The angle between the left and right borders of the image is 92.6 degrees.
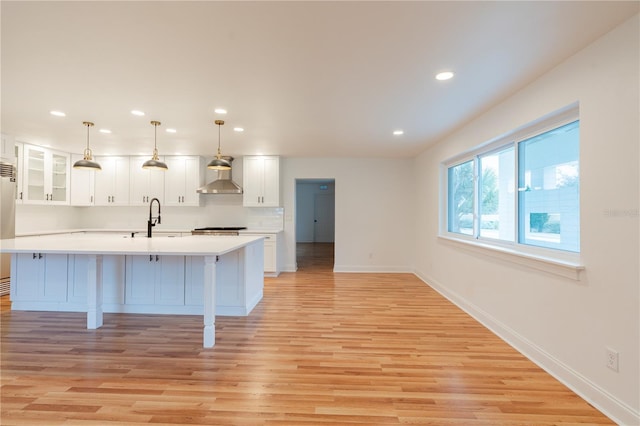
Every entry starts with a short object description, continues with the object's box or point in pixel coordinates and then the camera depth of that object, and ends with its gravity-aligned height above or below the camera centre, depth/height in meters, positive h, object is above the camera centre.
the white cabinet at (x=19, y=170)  4.83 +0.69
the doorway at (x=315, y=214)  12.17 +0.06
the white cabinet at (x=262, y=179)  6.12 +0.73
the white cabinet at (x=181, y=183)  6.10 +0.63
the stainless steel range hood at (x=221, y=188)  5.74 +0.51
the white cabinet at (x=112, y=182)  6.14 +0.65
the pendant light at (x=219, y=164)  3.75 +0.63
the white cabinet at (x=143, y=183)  6.10 +0.63
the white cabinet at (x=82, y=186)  5.94 +0.55
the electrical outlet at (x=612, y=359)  1.83 -0.86
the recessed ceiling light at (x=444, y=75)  2.46 +1.15
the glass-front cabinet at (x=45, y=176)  5.04 +0.68
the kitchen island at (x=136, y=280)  3.57 -0.79
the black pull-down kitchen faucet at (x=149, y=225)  3.89 -0.13
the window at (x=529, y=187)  2.39 +0.29
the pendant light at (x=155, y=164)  3.64 +0.60
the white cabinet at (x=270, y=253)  5.79 -0.72
